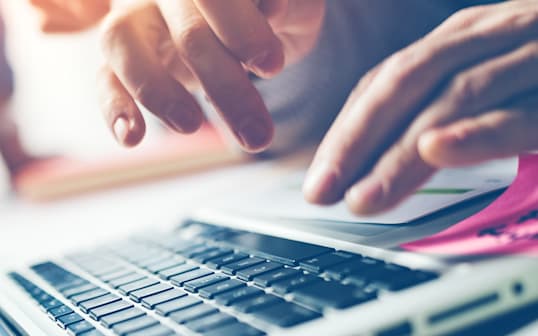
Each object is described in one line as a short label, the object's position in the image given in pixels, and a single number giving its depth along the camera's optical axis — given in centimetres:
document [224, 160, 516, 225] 42
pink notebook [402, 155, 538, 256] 31
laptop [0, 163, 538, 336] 27
